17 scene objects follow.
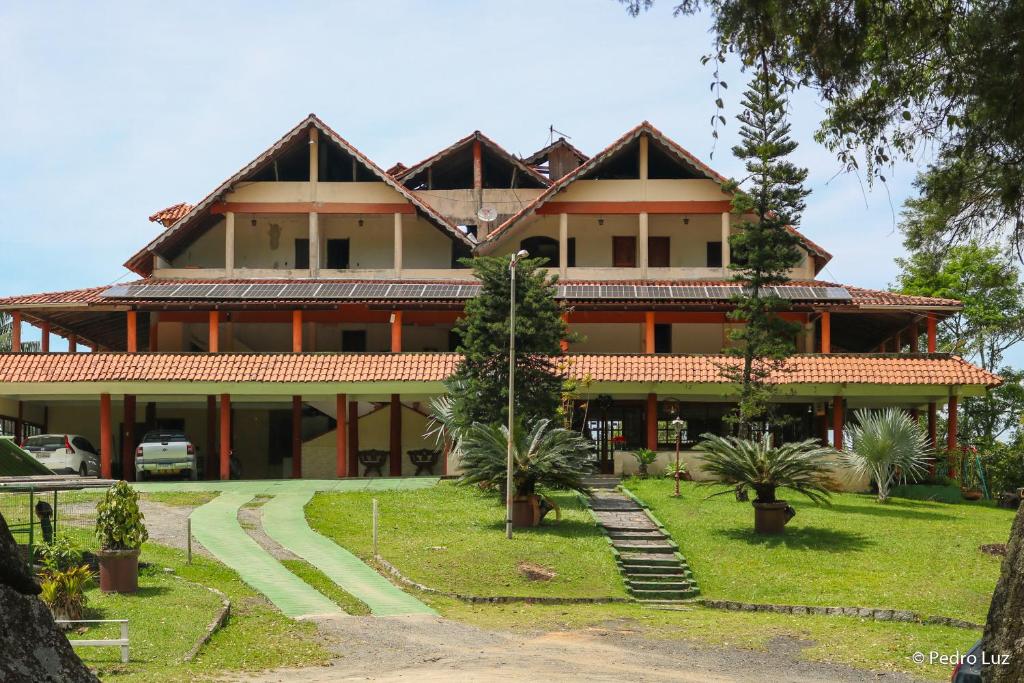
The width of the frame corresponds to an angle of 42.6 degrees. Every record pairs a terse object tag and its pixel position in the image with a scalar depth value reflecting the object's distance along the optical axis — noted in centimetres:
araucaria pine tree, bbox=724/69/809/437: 3538
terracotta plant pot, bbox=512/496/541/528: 2842
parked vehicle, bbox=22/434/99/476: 3744
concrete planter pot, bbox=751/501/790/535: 2814
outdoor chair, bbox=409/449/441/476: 4081
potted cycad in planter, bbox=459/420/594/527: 2831
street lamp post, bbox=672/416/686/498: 3453
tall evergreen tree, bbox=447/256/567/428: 3281
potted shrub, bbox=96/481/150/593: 2086
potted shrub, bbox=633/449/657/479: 3750
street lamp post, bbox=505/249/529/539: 2731
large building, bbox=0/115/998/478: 3872
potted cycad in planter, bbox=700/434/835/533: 2806
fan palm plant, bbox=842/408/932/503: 3419
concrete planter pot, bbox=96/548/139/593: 2088
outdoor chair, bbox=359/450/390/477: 4078
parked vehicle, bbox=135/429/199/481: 3778
